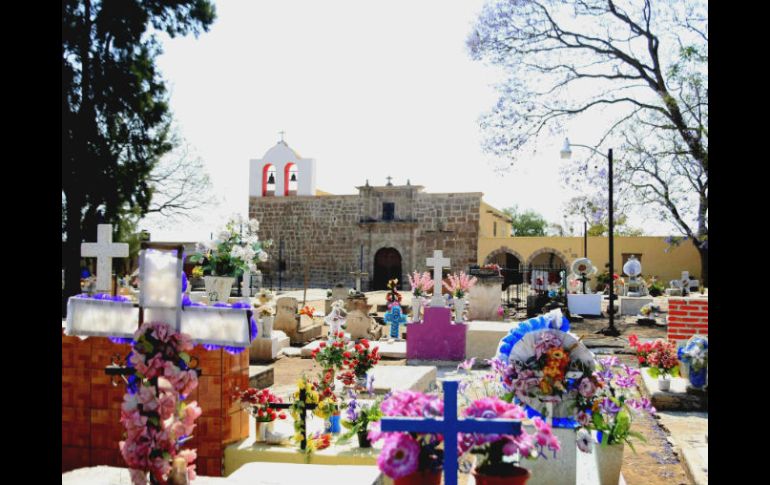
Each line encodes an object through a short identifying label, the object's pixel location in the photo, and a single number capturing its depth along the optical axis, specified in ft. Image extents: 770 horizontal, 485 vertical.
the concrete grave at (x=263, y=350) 36.42
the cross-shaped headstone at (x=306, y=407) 16.21
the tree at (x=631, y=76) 47.62
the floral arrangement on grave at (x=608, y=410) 13.04
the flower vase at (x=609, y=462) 13.76
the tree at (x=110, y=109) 50.01
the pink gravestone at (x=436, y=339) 36.22
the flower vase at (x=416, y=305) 42.34
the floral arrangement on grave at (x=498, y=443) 9.60
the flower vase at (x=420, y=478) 9.45
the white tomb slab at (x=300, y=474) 12.25
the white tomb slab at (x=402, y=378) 22.39
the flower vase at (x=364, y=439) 16.37
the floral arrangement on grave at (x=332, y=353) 23.84
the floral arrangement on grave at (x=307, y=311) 37.46
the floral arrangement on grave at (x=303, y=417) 16.22
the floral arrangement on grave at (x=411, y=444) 9.39
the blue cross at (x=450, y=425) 9.22
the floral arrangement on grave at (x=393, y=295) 49.29
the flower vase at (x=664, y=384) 24.44
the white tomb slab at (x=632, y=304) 62.54
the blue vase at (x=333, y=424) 17.85
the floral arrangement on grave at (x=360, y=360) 23.86
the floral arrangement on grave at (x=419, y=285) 44.39
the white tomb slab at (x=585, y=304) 59.98
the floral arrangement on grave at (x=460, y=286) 39.75
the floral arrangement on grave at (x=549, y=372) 12.75
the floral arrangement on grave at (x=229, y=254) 32.40
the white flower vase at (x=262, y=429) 16.99
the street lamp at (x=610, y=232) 44.61
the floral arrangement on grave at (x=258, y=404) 16.96
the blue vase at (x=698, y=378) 23.61
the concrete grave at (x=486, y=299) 50.80
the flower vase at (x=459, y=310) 37.78
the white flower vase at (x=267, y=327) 36.94
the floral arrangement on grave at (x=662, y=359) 24.38
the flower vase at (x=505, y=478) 9.41
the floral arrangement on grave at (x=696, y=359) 23.13
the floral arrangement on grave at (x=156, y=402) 10.23
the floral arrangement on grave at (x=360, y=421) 16.42
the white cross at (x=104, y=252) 20.99
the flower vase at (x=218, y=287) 32.19
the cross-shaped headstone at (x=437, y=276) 37.37
